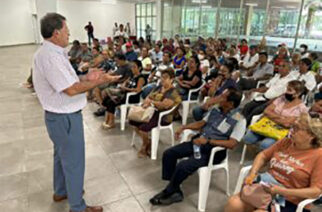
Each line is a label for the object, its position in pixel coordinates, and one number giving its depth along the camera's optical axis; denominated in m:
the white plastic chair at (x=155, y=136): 3.09
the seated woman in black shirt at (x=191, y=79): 4.16
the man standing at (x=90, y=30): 14.61
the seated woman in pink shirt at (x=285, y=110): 2.66
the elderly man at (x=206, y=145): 2.24
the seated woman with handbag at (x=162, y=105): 3.09
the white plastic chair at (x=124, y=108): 3.94
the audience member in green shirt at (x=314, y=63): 4.95
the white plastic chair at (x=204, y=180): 2.23
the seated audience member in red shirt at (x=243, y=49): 7.01
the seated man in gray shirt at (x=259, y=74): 4.69
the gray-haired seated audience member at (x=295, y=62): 4.61
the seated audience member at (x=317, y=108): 2.99
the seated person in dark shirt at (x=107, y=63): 5.43
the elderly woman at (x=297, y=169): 1.54
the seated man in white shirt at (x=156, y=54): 6.76
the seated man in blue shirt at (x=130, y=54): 5.71
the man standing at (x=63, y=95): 1.64
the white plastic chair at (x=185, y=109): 4.07
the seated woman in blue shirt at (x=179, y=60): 5.54
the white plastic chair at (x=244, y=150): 3.01
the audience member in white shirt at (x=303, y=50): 5.60
